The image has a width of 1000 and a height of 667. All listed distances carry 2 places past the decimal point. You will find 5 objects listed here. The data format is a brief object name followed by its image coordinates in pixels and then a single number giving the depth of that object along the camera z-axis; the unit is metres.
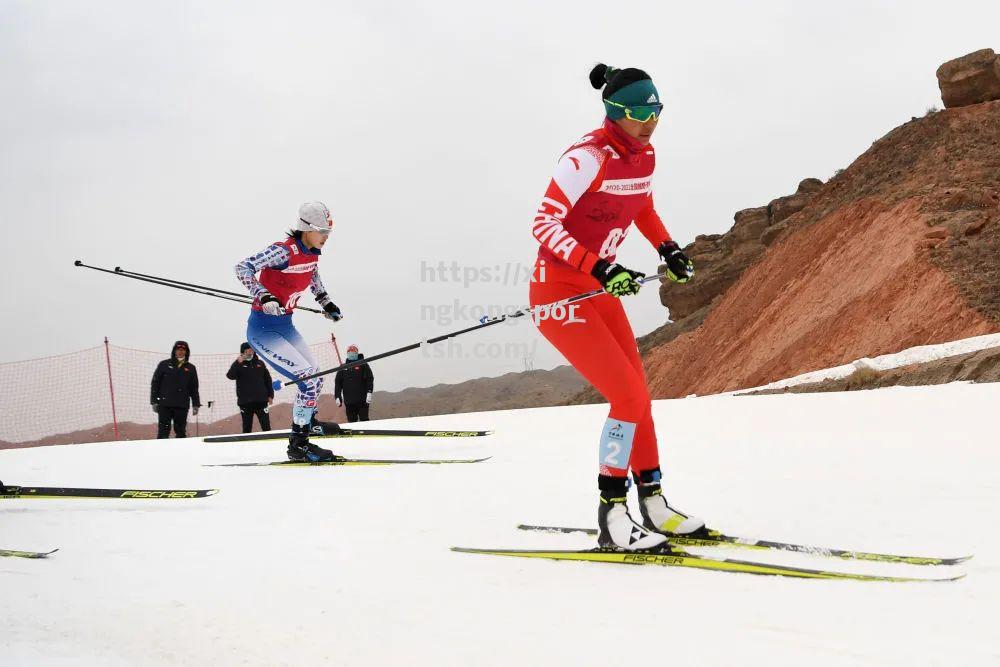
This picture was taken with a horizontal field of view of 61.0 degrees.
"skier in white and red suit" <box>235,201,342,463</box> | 8.44
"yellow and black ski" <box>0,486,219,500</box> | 6.30
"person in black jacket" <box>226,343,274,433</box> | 13.45
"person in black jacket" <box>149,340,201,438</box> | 13.21
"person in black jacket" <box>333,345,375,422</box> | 14.56
